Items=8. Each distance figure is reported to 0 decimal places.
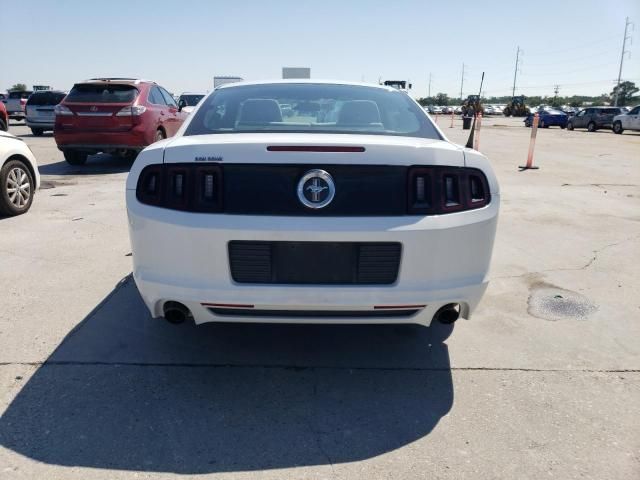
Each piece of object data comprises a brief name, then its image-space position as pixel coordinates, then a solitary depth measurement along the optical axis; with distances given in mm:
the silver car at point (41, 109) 19609
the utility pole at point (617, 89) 74625
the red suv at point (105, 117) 10164
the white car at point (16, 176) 6246
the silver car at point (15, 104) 27375
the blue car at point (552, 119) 36312
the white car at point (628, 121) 27906
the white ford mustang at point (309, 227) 2523
